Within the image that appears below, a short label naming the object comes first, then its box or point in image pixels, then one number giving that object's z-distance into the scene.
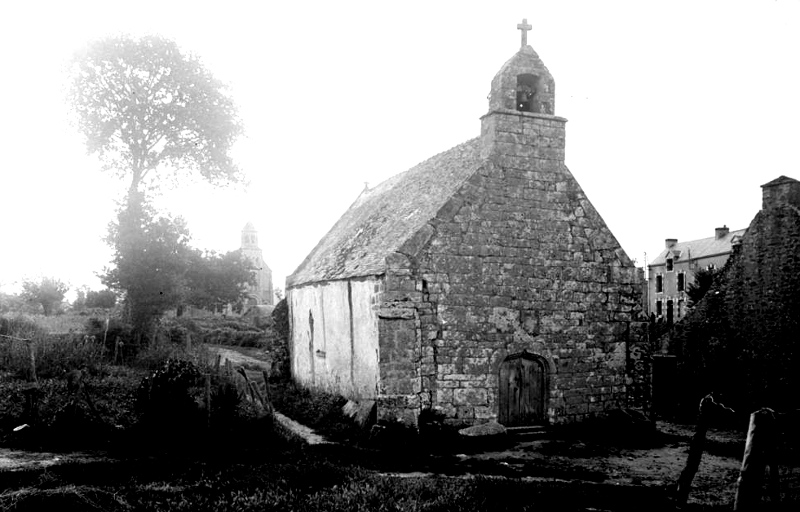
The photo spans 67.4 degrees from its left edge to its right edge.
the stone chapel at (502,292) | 14.56
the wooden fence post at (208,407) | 12.69
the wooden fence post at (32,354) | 17.70
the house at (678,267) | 57.97
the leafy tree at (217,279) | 62.59
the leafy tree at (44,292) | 38.84
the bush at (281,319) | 25.30
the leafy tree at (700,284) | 43.00
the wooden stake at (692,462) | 7.95
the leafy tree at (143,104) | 31.92
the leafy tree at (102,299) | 47.28
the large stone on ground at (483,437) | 13.84
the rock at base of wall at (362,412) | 14.40
